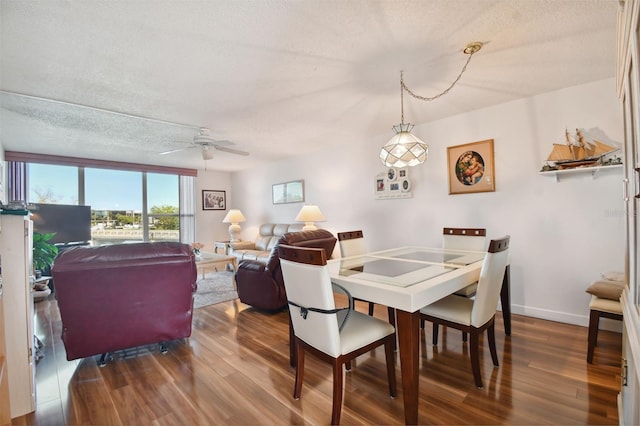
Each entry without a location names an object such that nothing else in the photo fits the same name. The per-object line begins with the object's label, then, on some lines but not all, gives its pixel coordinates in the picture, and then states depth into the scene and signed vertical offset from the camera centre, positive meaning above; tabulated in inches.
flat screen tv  181.1 -2.8
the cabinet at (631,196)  42.9 +1.5
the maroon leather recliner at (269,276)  124.0 -28.8
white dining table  61.1 -17.5
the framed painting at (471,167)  132.3 +19.2
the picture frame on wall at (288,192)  228.5 +16.7
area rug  155.9 -46.5
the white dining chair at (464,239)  115.5 -12.9
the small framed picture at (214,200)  282.2 +14.0
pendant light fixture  90.9 +19.2
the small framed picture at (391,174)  165.9 +20.5
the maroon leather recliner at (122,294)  82.4 -24.1
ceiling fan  153.8 +38.3
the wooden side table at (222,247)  248.7 -29.9
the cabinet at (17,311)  66.9 -22.0
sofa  225.6 -25.4
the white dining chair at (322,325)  61.3 -27.6
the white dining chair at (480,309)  73.4 -28.3
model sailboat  104.1 +19.6
